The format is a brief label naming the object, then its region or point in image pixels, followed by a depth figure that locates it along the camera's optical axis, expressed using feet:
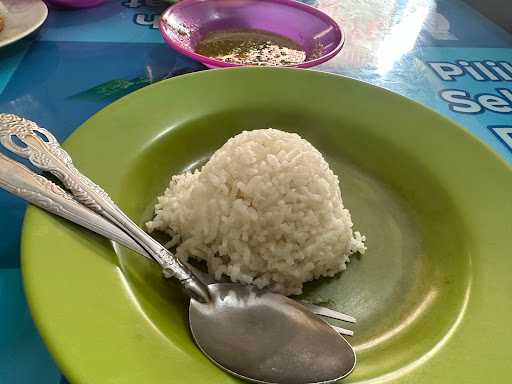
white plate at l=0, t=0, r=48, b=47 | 0.90
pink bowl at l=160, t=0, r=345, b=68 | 0.95
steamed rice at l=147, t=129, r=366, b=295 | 0.56
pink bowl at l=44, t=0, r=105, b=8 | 1.09
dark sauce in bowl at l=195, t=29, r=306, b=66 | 0.93
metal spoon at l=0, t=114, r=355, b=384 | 0.43
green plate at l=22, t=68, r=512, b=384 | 0.39
